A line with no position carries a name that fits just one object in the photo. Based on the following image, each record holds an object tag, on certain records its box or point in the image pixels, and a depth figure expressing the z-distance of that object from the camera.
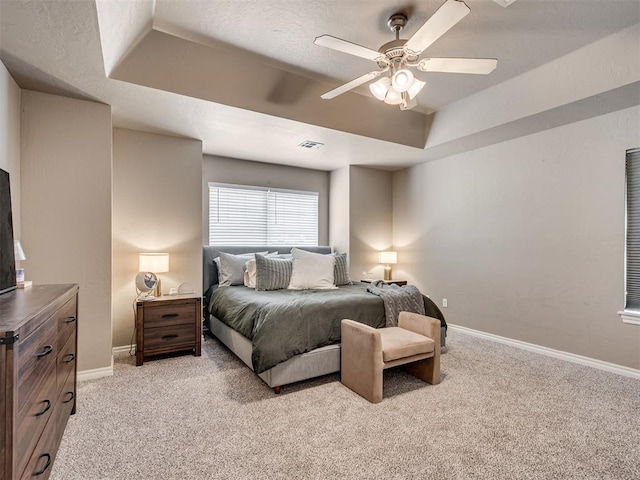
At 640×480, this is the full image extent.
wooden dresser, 1.00
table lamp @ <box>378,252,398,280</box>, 5.41
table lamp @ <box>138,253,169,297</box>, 3.42
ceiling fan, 1.96
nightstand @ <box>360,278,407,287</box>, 5.12
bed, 2.58
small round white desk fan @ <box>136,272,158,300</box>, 3.38
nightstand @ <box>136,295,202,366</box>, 3.22
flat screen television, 1.89
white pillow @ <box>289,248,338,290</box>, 3.88
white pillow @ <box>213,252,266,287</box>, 4.14
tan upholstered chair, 2.45
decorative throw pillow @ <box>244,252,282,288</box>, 3.97
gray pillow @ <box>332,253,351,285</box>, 4.20
